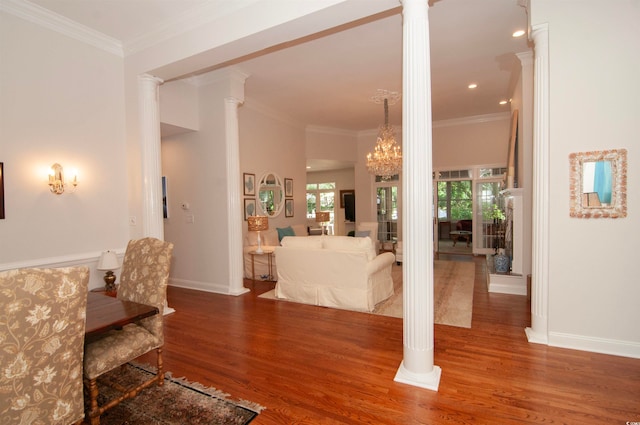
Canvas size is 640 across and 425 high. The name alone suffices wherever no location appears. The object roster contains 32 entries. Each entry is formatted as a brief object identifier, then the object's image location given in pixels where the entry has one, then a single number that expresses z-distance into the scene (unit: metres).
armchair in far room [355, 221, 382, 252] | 7.25
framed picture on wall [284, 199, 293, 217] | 7.55
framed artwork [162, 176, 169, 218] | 5.87
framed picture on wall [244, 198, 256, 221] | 6.34
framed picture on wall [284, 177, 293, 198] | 7.55
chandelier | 5.91
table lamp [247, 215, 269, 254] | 5.62
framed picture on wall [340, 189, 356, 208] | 12.46
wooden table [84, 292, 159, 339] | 1.92
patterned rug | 2.13
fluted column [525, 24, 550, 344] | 3.07
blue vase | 5.04
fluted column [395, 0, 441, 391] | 2.43
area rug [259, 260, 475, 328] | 3.94
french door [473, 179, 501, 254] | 8.29
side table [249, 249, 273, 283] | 5.79
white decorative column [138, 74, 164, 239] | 4.16
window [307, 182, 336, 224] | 12.91
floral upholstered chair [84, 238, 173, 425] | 2.02
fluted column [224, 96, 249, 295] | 5.12
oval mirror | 6.81
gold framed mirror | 2.83
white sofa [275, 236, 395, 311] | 4.13
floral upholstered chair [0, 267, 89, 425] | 1.33
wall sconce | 3.56
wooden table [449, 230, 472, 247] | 8.81
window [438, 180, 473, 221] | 8.66
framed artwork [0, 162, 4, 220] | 3.18
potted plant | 5.05
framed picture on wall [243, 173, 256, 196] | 6.35
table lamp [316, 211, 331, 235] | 8.37
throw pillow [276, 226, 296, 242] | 6.85
